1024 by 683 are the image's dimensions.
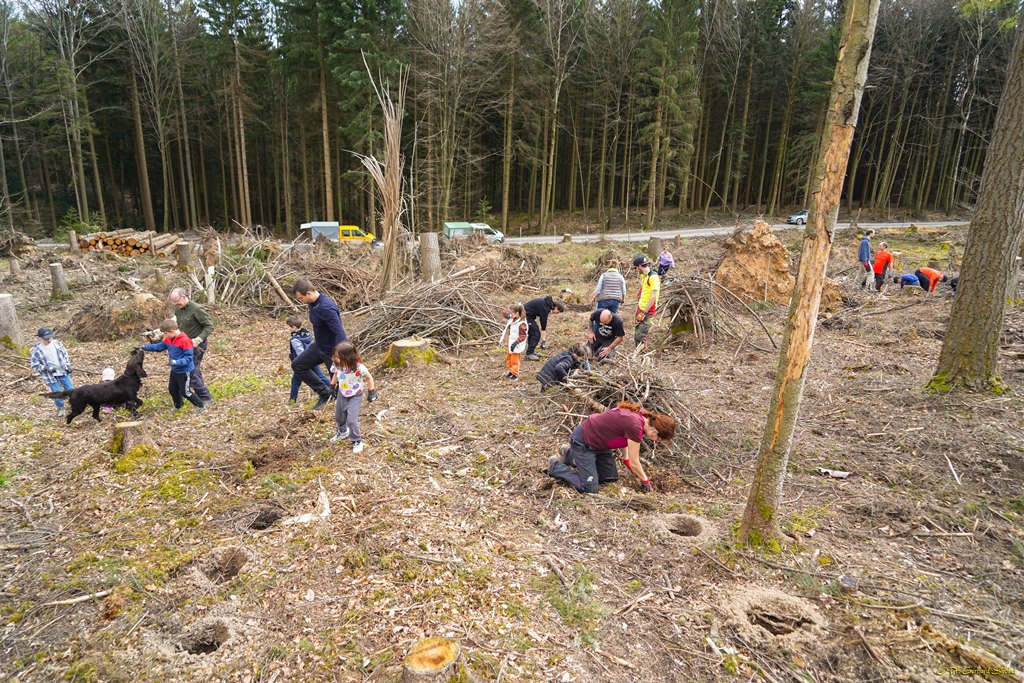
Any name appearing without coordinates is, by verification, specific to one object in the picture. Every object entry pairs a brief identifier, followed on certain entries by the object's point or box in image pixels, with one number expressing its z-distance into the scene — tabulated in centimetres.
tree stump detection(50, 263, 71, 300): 1269
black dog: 611
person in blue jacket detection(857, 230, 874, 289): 1362
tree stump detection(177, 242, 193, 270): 1490
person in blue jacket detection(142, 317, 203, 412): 622
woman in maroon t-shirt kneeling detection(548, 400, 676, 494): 462
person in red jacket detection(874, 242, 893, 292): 1237
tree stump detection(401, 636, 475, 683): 260
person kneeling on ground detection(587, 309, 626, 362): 729
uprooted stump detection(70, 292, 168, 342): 1027
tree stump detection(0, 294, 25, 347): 882
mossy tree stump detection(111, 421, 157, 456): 509
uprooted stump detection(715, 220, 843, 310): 1223
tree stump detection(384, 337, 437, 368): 811
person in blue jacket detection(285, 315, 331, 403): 655
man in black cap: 808
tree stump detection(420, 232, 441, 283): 1156
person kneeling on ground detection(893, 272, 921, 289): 1280
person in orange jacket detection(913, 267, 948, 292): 1212
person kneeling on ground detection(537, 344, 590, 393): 673
